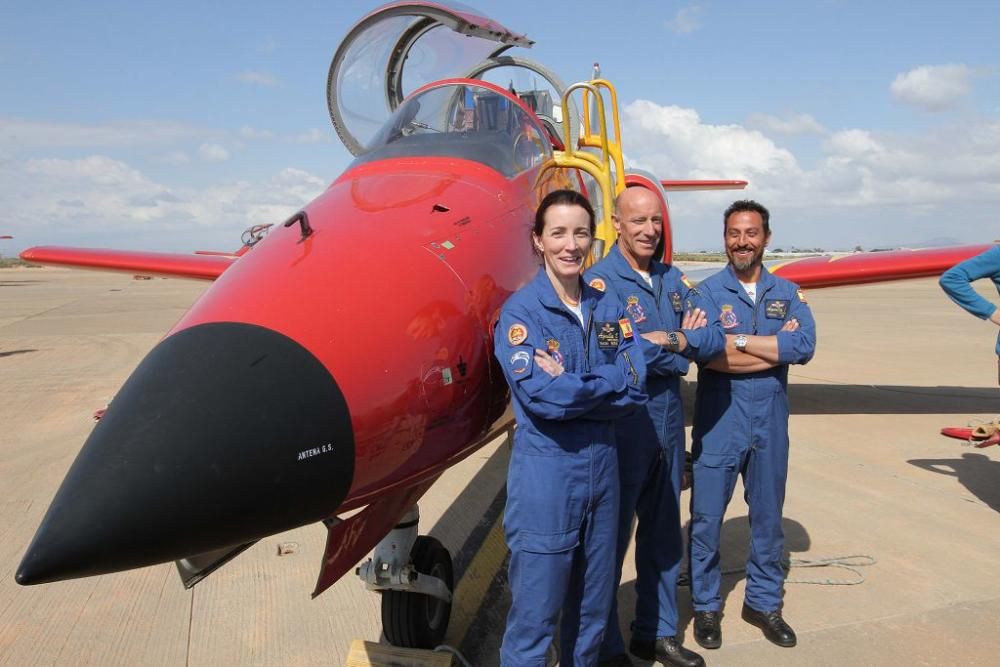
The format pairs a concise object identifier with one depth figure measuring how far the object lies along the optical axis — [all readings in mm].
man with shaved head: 2934
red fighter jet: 1681
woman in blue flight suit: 2322
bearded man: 3264
